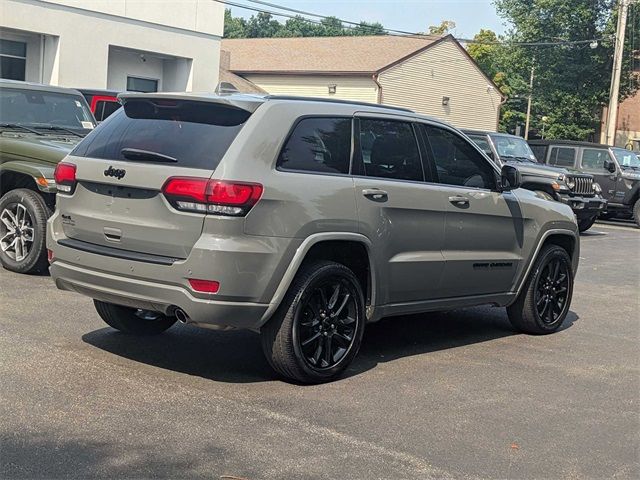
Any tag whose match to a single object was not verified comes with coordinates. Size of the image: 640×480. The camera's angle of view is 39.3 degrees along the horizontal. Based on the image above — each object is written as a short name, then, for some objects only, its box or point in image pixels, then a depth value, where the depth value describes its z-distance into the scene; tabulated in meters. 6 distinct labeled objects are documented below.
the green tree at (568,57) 46.19
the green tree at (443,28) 70.75
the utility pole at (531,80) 48.61
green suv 8.61
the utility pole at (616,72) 32.38
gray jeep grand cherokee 5.32
